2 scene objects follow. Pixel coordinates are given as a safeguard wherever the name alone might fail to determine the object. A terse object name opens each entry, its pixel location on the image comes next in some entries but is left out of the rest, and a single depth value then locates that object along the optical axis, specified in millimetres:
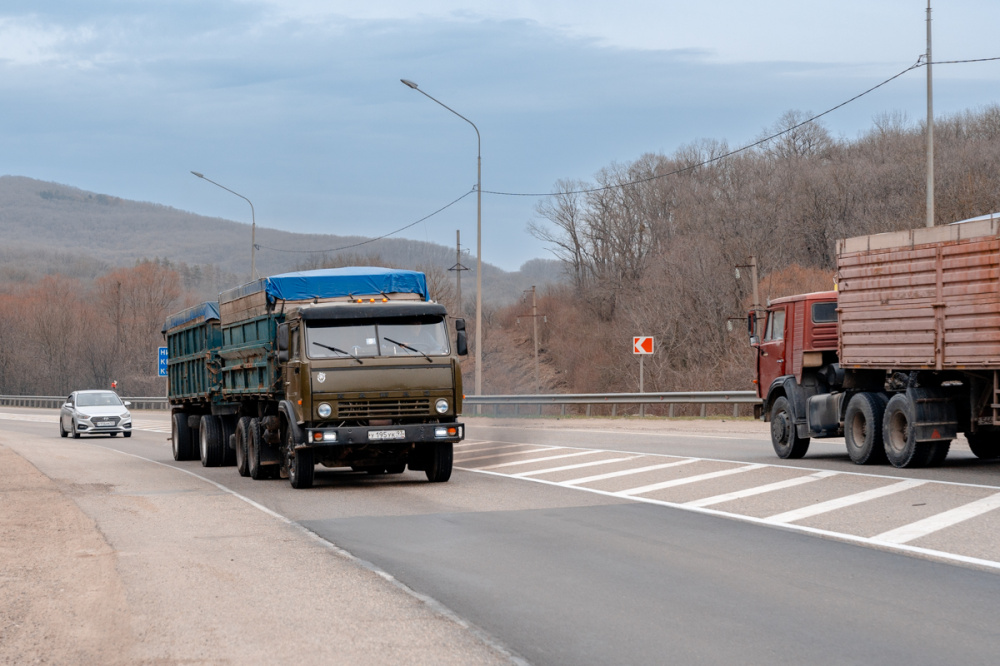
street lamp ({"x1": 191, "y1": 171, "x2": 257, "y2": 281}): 49888
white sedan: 36000
